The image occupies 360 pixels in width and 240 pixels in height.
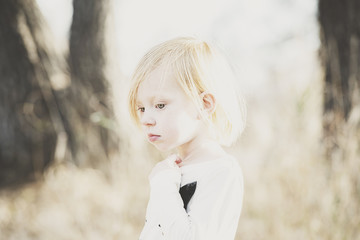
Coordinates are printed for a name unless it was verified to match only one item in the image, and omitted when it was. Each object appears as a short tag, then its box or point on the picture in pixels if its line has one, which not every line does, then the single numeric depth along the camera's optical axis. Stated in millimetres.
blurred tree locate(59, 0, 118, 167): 4039
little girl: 1030
